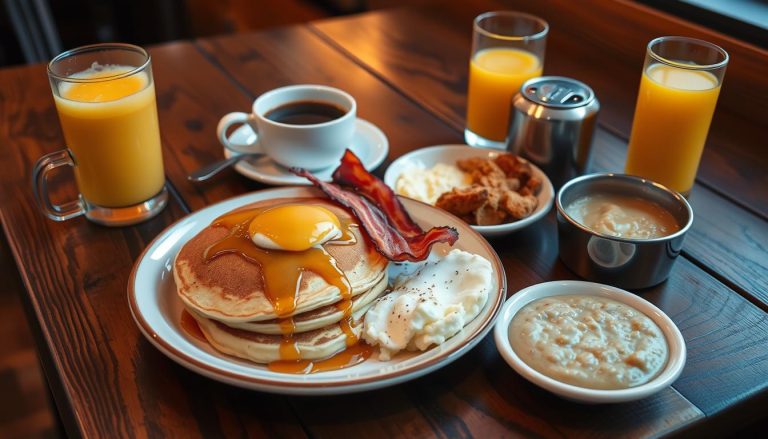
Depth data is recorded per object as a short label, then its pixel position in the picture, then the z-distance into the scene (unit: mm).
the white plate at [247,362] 895
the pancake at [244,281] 975
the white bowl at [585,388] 894
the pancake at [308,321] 976
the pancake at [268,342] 972
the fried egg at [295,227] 1031
